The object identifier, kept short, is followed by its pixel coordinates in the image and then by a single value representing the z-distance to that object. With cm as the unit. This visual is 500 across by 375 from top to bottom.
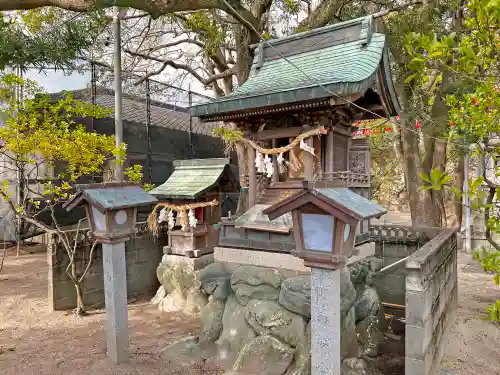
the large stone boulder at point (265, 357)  595
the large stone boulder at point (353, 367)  572
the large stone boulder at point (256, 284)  683
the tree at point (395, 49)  1110
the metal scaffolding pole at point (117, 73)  995
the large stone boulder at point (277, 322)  619
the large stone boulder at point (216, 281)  734
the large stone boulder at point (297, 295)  623
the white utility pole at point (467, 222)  1383
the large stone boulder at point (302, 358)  577
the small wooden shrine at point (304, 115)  702
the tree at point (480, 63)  282
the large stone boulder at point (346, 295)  610
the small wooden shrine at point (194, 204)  988
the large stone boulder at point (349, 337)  617
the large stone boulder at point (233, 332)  652
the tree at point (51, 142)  739
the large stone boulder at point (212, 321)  701
